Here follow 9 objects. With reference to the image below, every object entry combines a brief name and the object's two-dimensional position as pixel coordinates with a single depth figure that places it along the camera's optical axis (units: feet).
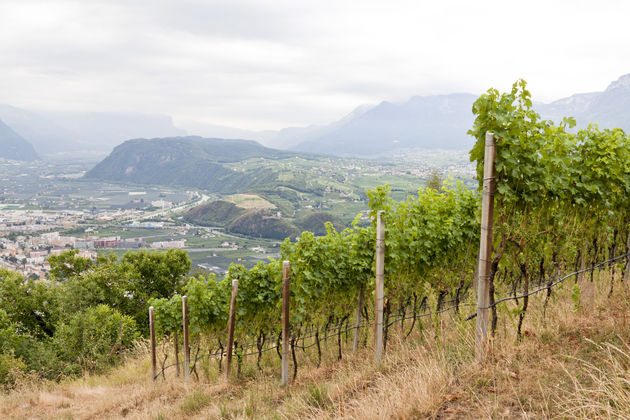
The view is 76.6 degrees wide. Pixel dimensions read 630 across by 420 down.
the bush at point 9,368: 42.47
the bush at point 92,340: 47.98
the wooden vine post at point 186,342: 27.17
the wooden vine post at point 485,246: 12.81
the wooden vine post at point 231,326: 22.63
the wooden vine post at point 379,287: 17.59
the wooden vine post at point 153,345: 30.07
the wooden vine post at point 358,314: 23.71
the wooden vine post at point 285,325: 19.92
